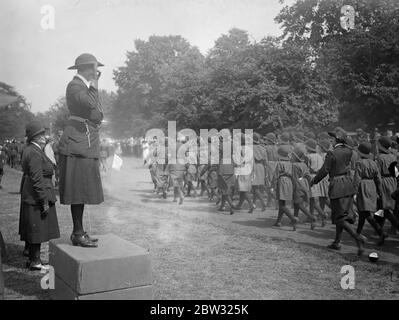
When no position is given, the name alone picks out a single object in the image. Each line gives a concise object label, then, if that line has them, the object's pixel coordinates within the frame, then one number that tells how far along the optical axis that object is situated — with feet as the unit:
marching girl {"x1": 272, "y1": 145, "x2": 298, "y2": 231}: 31.99
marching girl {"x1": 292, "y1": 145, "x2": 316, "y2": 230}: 32.53
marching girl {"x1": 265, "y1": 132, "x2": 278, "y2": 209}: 43.78
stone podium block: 14.15
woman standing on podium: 15.52
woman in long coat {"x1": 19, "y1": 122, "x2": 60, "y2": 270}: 20.53
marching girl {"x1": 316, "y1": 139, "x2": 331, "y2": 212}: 34.94
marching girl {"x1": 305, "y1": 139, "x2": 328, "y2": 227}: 34.63
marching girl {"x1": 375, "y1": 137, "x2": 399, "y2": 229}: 27.96
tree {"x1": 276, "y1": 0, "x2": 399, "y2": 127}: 63.72
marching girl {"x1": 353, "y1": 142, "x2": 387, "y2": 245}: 26.91
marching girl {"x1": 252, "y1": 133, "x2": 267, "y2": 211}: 41.65
